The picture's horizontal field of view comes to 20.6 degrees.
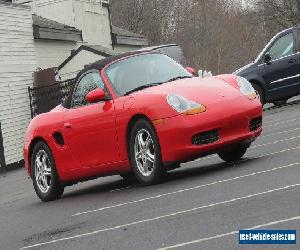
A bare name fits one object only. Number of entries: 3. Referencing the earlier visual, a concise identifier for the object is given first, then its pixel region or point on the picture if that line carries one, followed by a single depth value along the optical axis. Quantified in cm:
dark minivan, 2016
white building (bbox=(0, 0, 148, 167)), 2398
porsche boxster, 885
